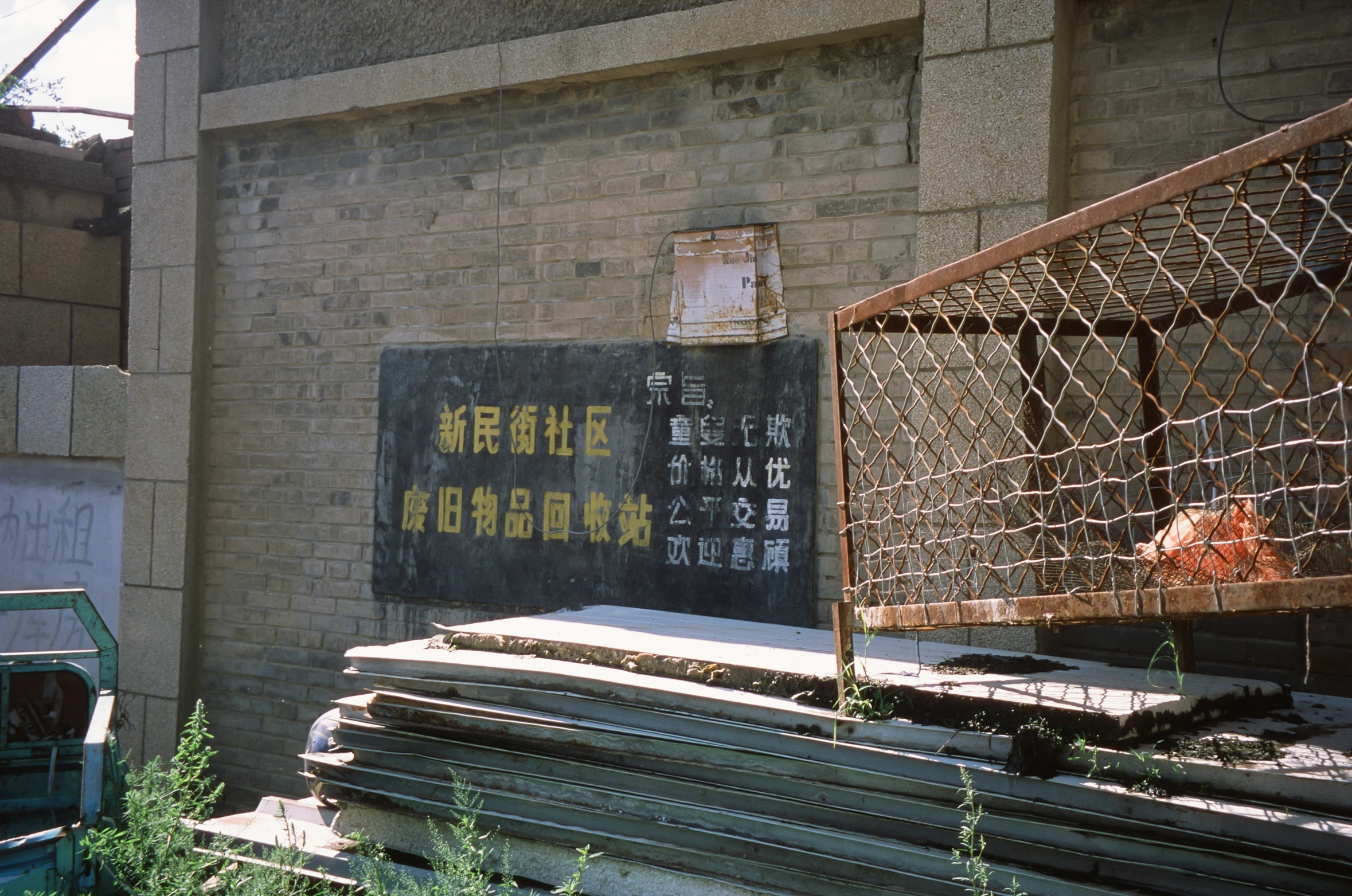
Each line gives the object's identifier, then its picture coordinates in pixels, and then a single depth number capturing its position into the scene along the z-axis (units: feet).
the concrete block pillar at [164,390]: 20.44
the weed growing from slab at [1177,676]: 8.00
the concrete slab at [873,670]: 7.55
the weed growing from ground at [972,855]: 6.82
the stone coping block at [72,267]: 25.44
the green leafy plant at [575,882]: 7.70
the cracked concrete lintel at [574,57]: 14.58
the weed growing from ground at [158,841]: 9.36
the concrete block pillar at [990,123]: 12.78
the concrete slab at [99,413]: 21.52
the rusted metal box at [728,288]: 15.24
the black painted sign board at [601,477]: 15.01
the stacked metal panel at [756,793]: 6.63
